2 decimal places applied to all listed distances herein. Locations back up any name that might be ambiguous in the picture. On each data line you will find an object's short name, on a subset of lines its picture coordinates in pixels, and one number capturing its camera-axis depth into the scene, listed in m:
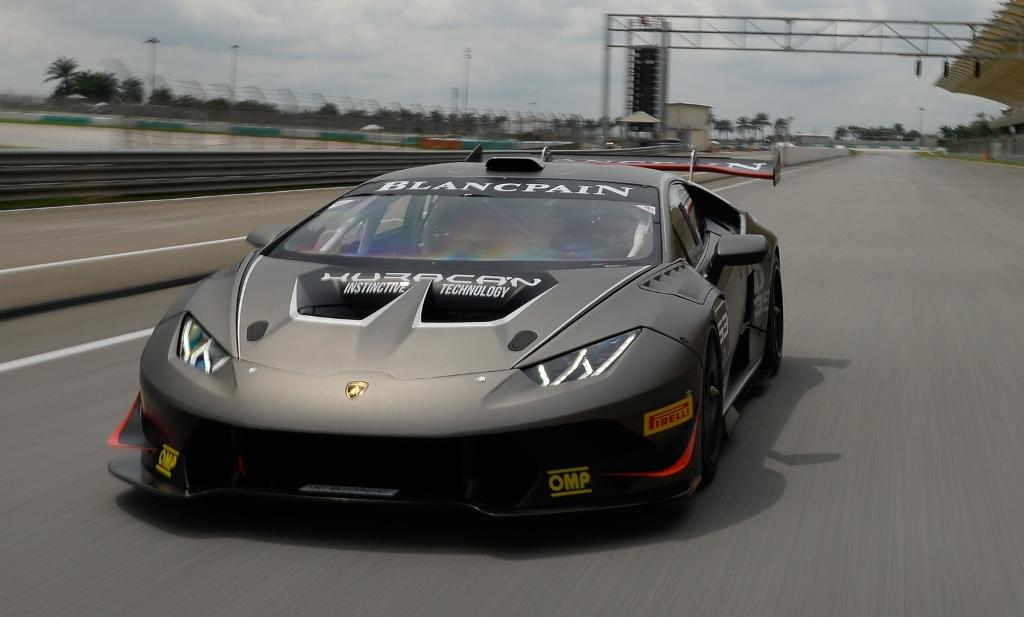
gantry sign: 58.88
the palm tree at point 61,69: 118.31
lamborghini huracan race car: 3.90
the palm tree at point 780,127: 146.20
